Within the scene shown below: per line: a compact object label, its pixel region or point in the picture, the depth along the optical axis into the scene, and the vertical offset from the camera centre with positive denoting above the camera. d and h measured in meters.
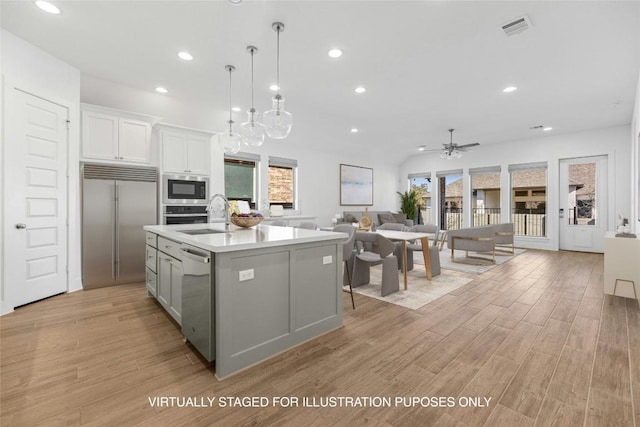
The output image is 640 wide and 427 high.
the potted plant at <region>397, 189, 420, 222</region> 9.66 +0.26
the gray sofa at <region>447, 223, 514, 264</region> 5.25 -0.53
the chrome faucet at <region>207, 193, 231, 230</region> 3.17 -0.06
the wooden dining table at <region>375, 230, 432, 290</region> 3.86 -0.39
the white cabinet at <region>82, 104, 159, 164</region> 3.84 +1.11
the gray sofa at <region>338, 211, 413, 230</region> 8.29 -0.17
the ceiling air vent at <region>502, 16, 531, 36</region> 2.61 +1.80
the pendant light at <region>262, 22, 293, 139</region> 2.77 +0.94
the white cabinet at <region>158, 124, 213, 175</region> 4.45 +1.01
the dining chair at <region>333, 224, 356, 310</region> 3.10 -0.35
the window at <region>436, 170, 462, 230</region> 8.95 +0.44
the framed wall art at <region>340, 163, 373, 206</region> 8.48 +0.82
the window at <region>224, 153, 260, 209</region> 5.97 +0.76
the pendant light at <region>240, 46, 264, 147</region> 3.16 +0.95
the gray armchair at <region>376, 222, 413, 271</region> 4.59 -0.57
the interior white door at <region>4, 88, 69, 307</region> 2.99 +0.14
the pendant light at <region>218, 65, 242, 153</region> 3.45 +0.90
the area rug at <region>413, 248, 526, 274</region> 4.88 -1.00
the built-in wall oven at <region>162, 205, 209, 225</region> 4.42 -0.06
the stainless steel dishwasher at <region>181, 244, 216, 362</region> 1.86 -0.65
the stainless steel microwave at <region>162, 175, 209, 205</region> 4.41 +0.35
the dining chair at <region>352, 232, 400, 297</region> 3.50 -0.64
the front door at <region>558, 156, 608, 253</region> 6.52 +0.22
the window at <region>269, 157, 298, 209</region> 6.80 +0.74
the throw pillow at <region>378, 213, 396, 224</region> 8.95 -0.21
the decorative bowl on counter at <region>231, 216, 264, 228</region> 2.96 -0.10
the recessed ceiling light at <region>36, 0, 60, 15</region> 2.47 +1.85
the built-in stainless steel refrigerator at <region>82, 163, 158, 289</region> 3.80 -0.14
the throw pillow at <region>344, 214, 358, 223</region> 7.71 -0.19
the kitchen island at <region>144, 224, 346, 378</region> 1.84 -0.60
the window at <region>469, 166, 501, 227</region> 8.22 +0.49
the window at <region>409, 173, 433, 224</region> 9.61 +0.65
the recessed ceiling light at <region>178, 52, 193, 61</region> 3.26 +1.85
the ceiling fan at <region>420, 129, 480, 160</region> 6.31 +1.42
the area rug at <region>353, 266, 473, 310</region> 3.31 -1.04
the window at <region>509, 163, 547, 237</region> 7.39 +0.37
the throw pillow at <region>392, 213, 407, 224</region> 9.22 -0.22
